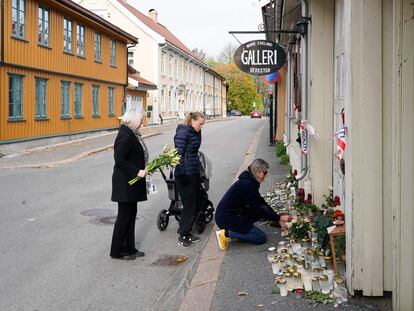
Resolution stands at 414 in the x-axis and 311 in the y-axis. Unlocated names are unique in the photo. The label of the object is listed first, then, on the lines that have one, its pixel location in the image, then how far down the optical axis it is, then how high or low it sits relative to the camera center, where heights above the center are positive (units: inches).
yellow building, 779.4 +104.5
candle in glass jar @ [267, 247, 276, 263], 227.2 -49.1
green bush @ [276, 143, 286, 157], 666.0 -19.6
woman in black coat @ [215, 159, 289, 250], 250.4 -34.4
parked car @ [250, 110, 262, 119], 2812.5 +95.2
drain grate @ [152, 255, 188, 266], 252.1 -56.8
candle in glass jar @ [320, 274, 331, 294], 182.2 -48.6
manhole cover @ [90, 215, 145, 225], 332.0 -51.6
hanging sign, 389.1 +52.0
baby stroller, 294.8 -37.9
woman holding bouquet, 242.7 -17.6
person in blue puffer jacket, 271.7 -17.5
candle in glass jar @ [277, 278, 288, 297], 185.6 -50.6
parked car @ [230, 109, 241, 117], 3550.4 +127.8
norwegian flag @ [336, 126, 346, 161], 207.6 -3.5
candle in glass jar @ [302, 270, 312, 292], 187.4 -48.8
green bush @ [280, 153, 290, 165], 582.6 -26.7
